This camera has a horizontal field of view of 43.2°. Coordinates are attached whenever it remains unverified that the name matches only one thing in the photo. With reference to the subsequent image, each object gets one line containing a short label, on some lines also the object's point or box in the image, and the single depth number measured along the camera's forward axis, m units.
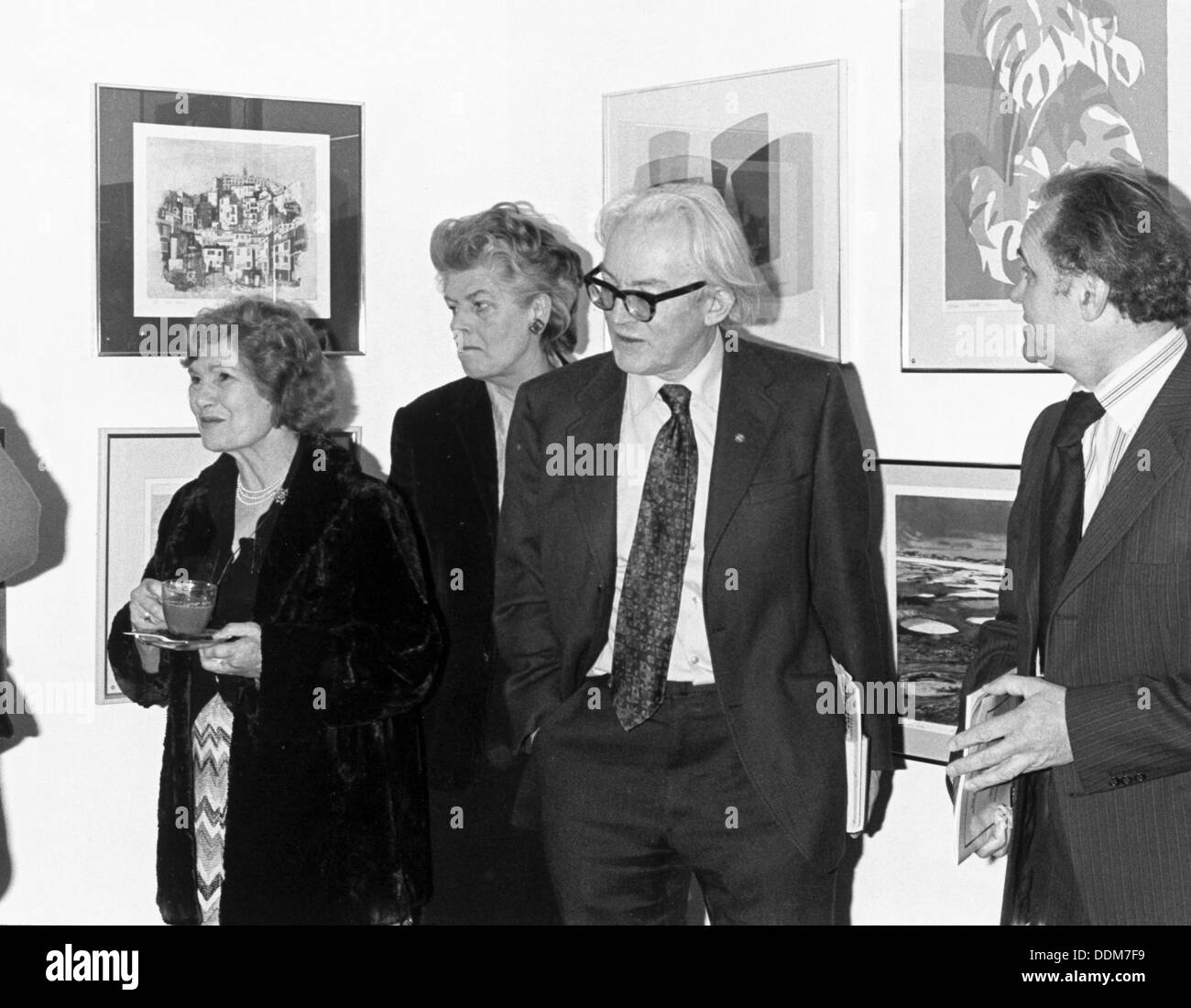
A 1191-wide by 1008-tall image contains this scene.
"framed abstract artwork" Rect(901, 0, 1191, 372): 3.03
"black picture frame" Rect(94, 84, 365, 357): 3.88
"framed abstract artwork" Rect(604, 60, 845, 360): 3.62
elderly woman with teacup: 3.00
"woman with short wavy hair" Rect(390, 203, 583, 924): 3.40
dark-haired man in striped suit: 2.21
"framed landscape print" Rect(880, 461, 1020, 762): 3.36
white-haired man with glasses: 2.58
